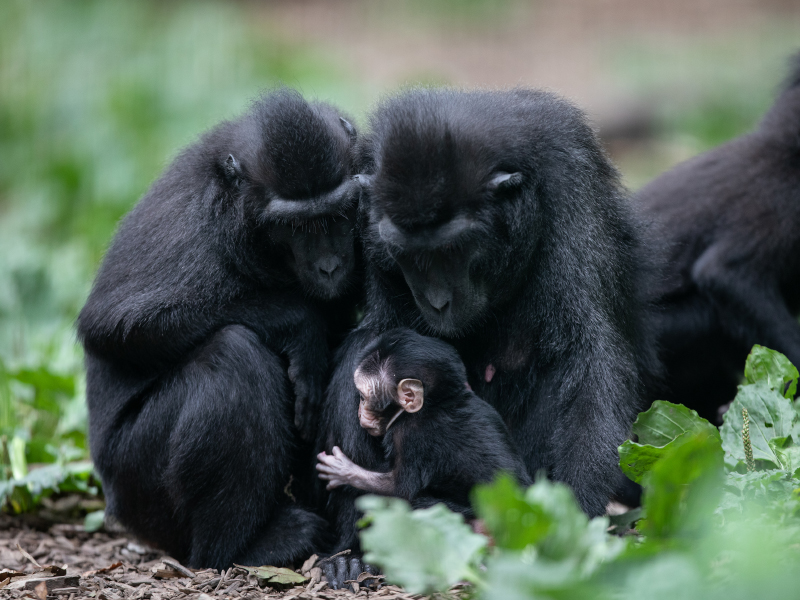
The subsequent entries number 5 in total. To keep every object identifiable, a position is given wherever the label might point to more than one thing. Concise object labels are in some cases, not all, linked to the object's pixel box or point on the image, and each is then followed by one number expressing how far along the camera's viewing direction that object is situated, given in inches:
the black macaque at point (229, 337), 368.8
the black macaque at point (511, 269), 336.2
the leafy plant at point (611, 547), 199.3
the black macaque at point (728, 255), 491.8
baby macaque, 341.7
